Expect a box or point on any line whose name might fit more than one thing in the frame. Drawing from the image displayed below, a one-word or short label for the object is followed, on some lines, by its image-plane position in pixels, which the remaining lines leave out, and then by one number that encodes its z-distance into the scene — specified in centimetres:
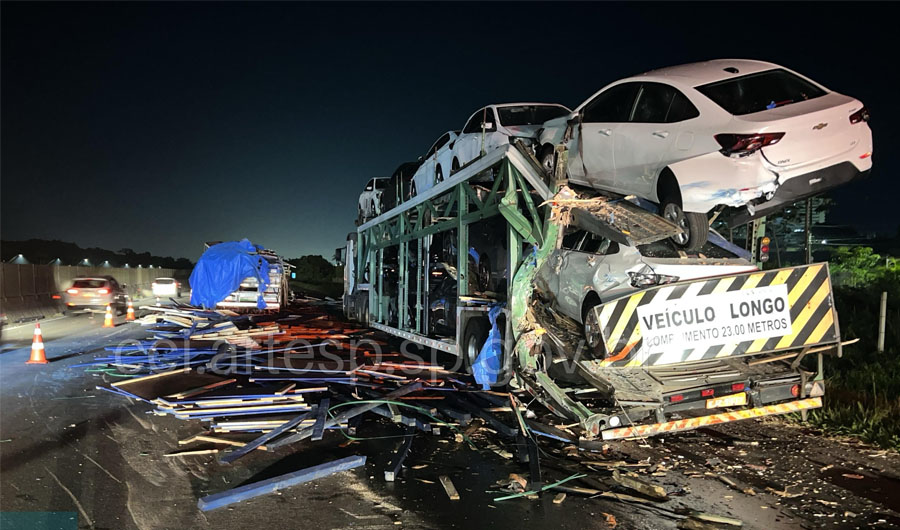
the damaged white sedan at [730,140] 518
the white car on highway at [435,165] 1193
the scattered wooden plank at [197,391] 829
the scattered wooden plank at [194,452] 594
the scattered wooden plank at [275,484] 457
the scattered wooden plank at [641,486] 479
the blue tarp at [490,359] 811
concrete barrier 2134
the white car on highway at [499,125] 1020
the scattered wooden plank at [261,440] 568
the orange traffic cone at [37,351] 1128
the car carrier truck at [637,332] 555
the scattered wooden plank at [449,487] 484
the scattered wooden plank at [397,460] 524
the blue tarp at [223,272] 2112
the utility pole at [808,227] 625
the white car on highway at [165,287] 3650
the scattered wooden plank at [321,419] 645
